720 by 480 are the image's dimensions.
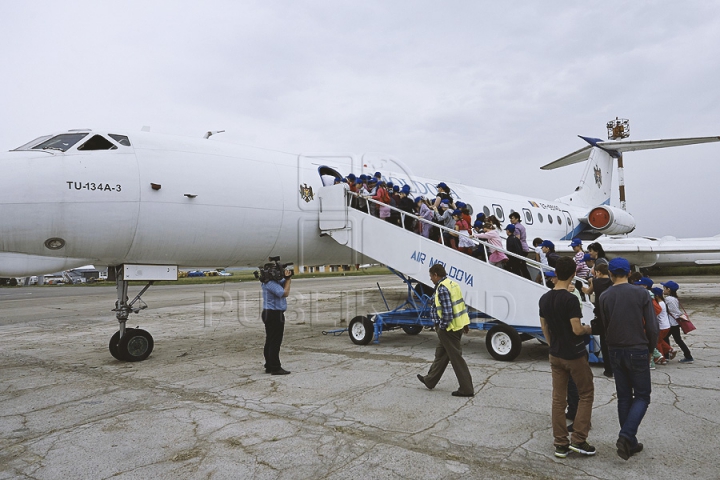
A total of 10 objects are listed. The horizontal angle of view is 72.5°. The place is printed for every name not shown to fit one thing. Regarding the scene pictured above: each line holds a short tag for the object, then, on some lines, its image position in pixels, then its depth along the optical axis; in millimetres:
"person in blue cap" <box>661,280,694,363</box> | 7426
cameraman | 7383
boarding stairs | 7988
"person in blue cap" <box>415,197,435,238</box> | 9438
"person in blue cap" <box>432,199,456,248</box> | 9398
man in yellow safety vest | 5781
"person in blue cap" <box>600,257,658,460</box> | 3869
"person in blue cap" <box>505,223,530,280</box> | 8711
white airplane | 7051
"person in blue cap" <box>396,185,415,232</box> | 9914
